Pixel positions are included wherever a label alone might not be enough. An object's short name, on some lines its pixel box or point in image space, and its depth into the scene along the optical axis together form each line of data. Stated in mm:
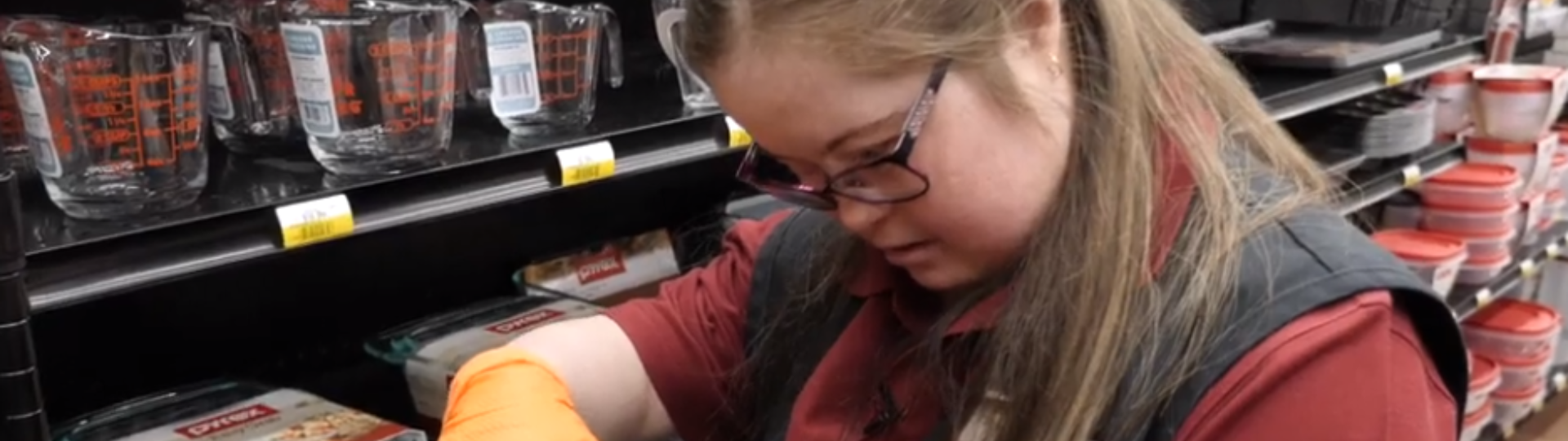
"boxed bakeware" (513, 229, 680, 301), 1839
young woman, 870
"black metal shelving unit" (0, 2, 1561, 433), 1060
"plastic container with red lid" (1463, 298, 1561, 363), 3219
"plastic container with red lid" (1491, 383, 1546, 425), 3266
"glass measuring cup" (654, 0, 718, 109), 1513
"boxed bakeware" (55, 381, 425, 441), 1361
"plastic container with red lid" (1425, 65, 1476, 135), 2988
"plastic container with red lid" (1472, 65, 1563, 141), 2910
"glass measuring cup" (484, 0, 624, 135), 1382
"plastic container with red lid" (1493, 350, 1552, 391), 3242
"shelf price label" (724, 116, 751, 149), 1506
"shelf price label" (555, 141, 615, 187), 1348
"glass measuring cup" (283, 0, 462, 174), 1223
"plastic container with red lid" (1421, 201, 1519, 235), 2984
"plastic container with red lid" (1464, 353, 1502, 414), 3088
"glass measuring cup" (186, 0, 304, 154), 1286
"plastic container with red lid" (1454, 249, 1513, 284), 3061
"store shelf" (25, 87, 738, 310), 1052
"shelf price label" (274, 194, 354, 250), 1141
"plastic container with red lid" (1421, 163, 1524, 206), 2943
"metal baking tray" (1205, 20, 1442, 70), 2508
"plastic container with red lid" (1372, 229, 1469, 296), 2812
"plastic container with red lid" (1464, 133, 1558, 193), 3033
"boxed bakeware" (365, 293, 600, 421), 1592
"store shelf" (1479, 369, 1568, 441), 3344
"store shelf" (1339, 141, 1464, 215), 2721
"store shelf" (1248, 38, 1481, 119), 2332
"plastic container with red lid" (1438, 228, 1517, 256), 3026
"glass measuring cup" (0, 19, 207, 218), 1089
